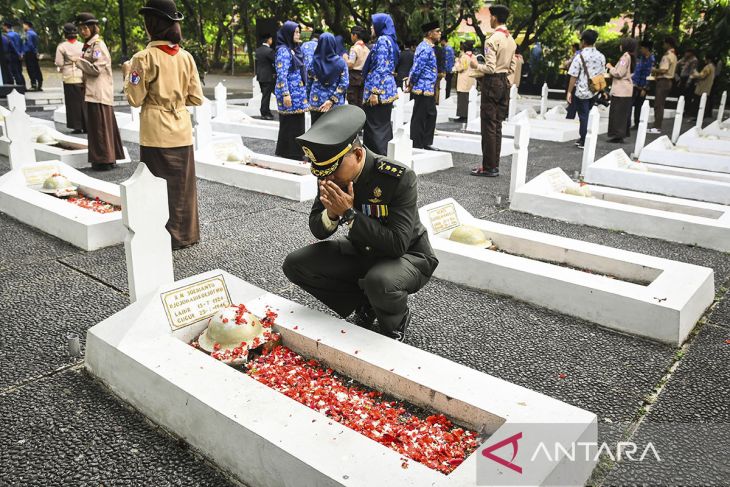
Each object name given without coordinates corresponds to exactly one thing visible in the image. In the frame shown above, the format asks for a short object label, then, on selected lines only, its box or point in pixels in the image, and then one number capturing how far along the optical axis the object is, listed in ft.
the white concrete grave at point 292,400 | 6.57
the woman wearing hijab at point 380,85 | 25.21
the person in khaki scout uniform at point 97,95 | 23.77
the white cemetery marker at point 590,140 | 24.15
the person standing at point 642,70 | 38.24
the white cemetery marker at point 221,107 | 37.17
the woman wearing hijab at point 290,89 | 26.23
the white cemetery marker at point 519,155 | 20.24
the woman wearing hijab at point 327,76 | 25.20
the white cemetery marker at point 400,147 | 15.97
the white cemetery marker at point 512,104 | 43.93
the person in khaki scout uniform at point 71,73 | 29.91
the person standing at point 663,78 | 37.91
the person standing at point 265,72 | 38.27
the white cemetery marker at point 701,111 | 34.24
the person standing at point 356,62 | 32.12
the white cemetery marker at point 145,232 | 9.61
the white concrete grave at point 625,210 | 16.62
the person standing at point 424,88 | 27.30
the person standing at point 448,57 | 43.14
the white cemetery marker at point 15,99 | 23.24
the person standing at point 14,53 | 51.70
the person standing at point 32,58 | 53.42
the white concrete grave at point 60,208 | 15.58
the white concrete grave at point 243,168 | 21.03
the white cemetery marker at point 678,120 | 31.91
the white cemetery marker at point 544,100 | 44.30
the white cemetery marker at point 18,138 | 20.29
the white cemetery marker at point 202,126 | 25.46
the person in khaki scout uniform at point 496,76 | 23.80
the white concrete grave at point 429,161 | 25.62
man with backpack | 31.22
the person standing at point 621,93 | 33.55
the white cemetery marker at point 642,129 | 27.94
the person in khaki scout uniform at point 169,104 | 14.28
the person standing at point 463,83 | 45.37
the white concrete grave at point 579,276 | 11.27
